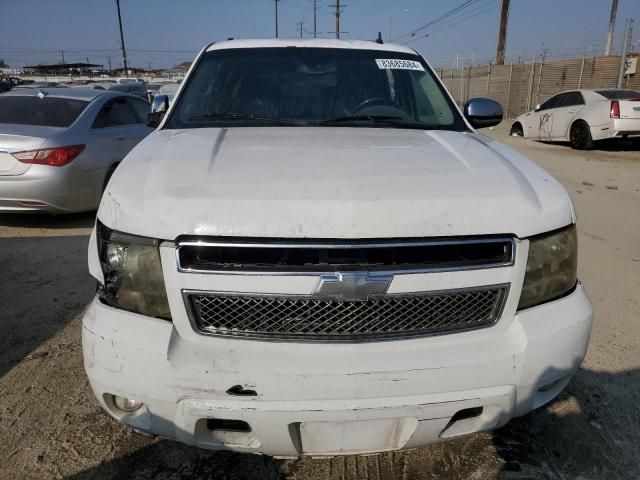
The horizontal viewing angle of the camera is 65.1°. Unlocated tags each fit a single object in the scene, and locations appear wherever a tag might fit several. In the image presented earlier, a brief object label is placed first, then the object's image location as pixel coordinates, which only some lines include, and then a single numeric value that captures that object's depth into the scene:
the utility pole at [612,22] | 22.19
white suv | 1.59
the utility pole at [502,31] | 27.92
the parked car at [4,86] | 23.16
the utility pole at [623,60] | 16.09
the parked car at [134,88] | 17.39
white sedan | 11.60
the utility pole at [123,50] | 45.68
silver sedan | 5.23
